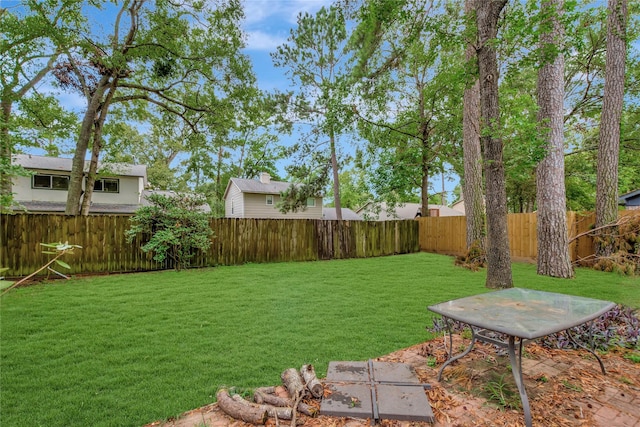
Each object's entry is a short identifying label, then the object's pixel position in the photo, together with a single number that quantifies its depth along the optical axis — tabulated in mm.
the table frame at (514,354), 1560
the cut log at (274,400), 1697
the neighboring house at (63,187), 13148
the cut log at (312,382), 1820
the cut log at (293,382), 1819
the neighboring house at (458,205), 31678
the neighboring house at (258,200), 17281
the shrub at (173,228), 6598
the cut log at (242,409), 1624
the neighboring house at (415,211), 22566
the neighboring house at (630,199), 11633
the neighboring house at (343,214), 20906
